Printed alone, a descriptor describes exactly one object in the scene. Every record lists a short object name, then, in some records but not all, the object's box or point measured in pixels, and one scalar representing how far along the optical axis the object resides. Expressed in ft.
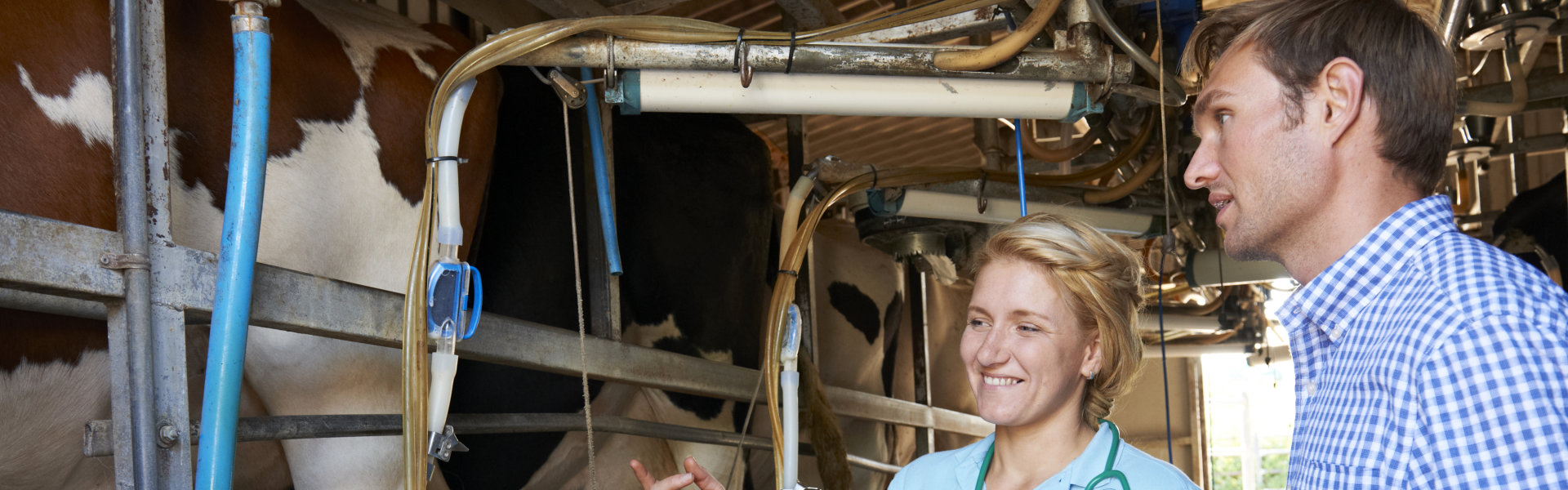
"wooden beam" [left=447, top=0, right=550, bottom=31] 10.50
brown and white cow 6.28
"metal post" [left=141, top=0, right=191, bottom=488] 5.40
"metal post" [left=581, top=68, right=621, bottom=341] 9.59
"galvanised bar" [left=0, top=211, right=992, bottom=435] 5.20
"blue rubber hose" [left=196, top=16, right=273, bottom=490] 5.57
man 3.17
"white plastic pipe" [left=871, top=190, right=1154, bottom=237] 11.64
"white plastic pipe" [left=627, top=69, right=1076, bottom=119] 7.27
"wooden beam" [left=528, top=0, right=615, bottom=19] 9.87
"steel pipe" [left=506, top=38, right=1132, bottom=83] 7.06
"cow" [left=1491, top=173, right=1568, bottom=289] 16.35
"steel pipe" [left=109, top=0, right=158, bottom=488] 5.24
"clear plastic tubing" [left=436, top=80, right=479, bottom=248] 6.68
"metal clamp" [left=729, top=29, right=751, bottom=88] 7.05
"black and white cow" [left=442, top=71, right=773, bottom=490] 11.16
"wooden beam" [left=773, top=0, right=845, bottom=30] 11.28
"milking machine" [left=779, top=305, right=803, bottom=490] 8.79
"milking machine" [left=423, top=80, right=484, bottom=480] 6.51
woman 5.84
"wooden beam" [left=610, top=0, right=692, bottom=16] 10.21
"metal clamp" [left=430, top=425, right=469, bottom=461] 6.56
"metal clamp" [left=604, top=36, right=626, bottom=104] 7.02
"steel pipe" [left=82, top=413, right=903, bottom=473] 5.37
